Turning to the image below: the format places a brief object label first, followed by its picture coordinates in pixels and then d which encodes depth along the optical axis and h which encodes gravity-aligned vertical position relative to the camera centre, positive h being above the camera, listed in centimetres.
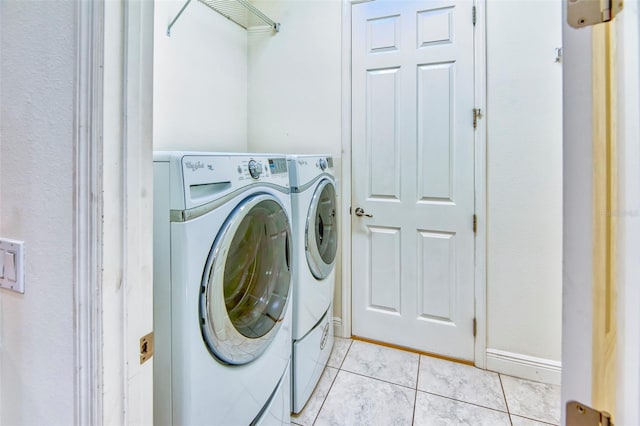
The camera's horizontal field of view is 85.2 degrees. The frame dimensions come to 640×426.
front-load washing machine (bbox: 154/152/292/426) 93 -23
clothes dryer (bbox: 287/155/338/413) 157 -26
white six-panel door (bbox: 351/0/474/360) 205 +25
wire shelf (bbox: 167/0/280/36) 210 +129
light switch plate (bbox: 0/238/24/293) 65 -10
